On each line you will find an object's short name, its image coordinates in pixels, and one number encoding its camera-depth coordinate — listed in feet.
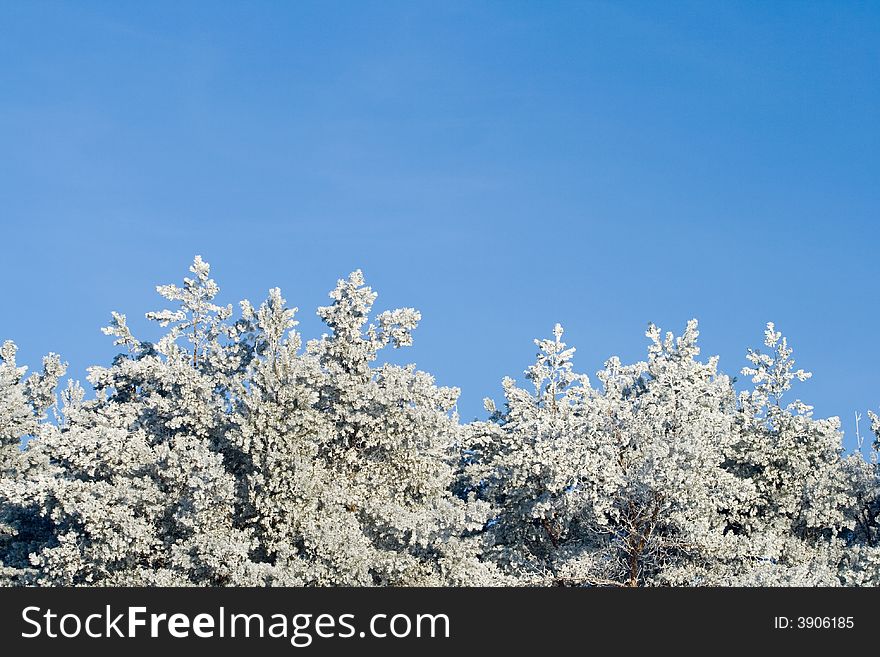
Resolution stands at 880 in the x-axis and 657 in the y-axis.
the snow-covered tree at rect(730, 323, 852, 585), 111.86
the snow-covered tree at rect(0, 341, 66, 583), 104.68
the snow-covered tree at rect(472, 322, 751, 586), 92.43
